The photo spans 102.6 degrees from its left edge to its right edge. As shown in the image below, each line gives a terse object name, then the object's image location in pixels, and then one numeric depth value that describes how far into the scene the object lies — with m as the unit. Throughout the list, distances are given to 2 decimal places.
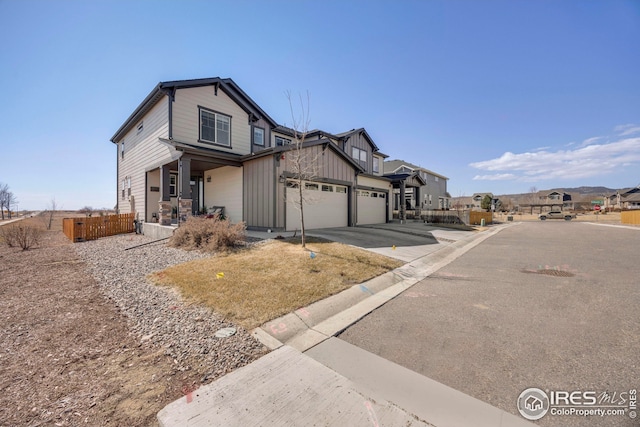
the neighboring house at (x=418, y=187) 22.01
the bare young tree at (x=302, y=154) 8.84
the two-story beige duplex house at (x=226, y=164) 11.90
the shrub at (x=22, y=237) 10.01
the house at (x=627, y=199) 58.22
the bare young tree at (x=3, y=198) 50.41
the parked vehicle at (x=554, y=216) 39.72
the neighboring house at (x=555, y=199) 70.56
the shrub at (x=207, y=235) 8.27
